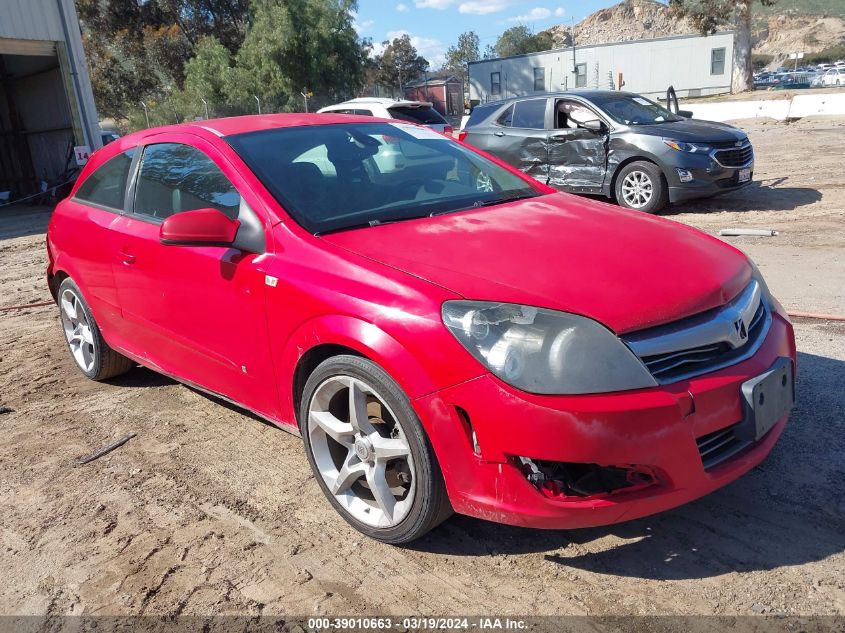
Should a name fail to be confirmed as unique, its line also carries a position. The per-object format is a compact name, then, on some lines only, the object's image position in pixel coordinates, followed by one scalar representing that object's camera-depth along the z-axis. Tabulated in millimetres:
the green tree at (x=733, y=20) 35094
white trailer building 42031
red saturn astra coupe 2295
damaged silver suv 9102
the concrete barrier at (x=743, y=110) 22205
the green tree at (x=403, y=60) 72250
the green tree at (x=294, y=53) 35375
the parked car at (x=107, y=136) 21528
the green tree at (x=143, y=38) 41312
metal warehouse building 16375
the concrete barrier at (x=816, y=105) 20609
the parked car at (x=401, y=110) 13625
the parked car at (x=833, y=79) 43875
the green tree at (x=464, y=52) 89938
